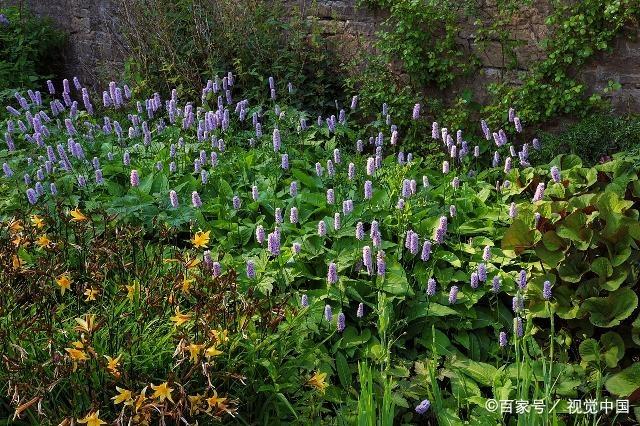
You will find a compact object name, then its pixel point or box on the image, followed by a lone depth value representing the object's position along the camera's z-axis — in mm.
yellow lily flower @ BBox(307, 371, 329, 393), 2422
